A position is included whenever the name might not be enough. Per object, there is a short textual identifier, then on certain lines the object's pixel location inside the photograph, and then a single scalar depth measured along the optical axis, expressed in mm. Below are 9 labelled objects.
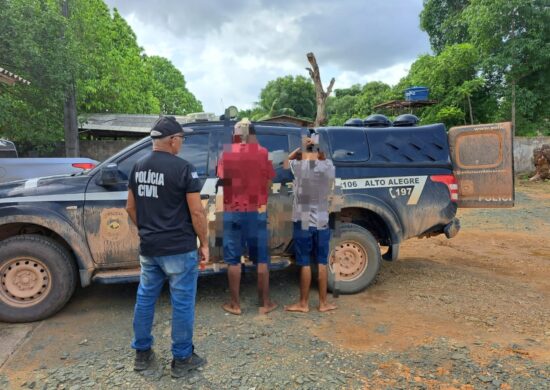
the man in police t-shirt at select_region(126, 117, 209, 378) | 2852
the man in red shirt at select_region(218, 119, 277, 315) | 3922
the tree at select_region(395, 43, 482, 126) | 18875
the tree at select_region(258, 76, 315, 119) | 48219
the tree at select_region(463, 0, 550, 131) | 17234
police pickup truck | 3865
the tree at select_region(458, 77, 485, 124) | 18469
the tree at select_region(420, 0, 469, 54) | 24834
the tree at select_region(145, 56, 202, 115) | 36219
